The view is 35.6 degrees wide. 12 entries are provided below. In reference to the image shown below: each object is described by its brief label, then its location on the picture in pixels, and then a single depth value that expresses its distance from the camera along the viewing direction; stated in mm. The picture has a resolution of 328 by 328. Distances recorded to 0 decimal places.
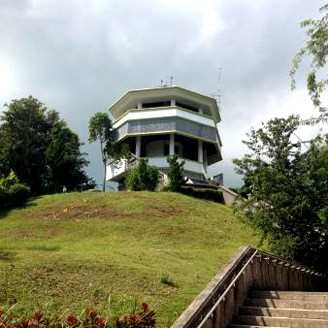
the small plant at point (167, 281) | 11672
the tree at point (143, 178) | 36875
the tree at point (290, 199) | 16562
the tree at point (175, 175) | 36125
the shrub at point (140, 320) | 7586
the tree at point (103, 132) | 47656
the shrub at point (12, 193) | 32688
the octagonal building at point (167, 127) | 47375
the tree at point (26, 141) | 43938
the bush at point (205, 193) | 36375
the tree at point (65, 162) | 43438
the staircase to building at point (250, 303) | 7543
